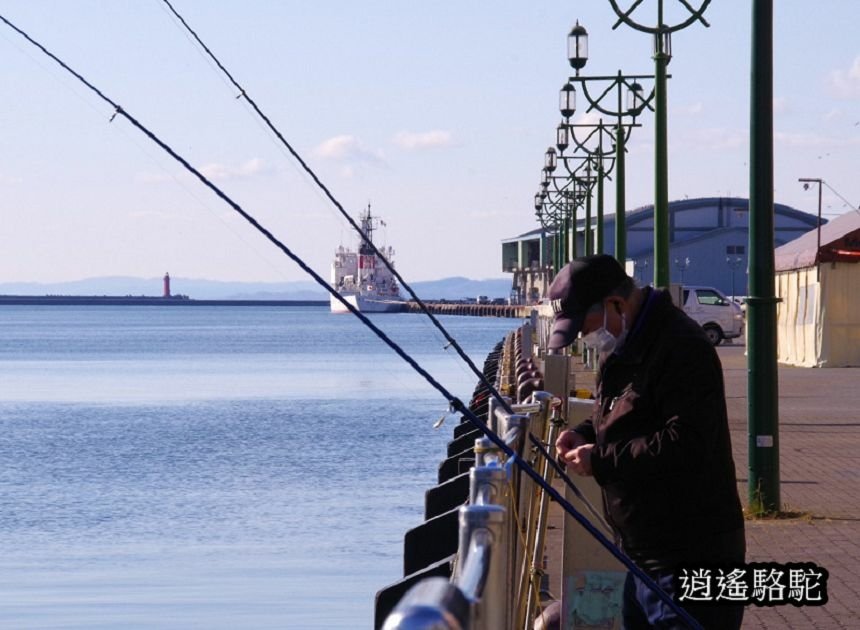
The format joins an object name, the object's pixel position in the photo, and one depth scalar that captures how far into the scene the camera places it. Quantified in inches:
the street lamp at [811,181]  2503.7
